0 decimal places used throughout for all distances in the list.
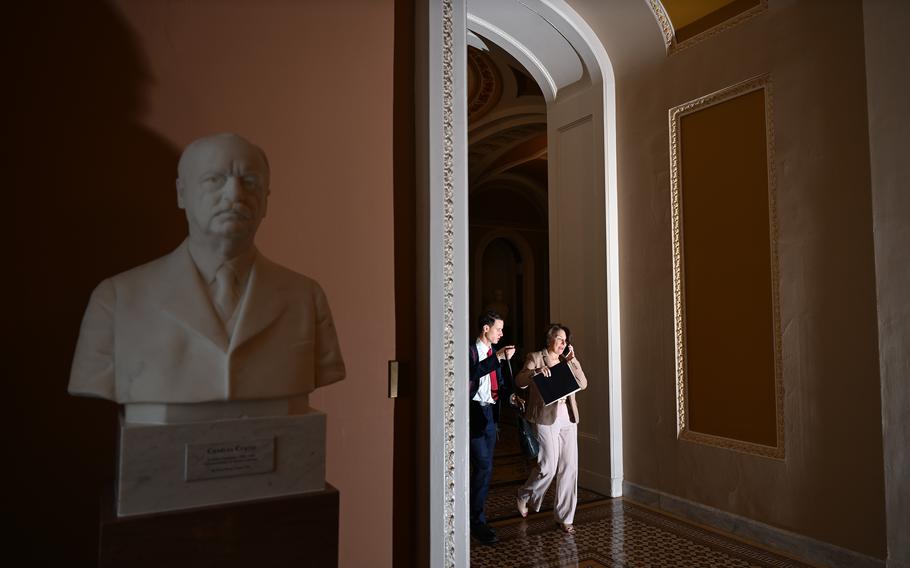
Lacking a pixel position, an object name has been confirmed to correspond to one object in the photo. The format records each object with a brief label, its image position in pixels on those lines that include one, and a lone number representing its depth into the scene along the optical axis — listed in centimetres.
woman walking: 457
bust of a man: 157
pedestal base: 147
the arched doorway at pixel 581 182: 536
